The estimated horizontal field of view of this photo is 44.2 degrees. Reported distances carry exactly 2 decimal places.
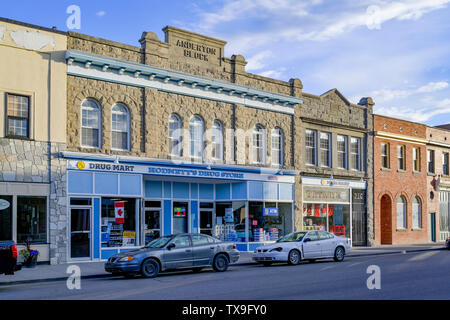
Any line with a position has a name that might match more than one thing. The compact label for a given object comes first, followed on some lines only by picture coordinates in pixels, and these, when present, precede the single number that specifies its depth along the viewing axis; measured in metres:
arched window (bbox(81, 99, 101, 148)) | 21.88
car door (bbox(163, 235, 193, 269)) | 16.77
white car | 20.31
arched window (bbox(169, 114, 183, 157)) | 24.61
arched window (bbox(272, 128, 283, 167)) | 28.54
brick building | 34.25
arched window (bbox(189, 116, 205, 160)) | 25.39
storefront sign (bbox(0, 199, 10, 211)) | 19.47
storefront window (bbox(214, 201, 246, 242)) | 26.98
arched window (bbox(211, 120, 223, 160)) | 26.14
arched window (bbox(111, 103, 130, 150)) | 22.84
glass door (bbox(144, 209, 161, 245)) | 24.30
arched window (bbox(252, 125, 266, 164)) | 27.70
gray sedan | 16.09
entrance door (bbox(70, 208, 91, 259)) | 21.25
